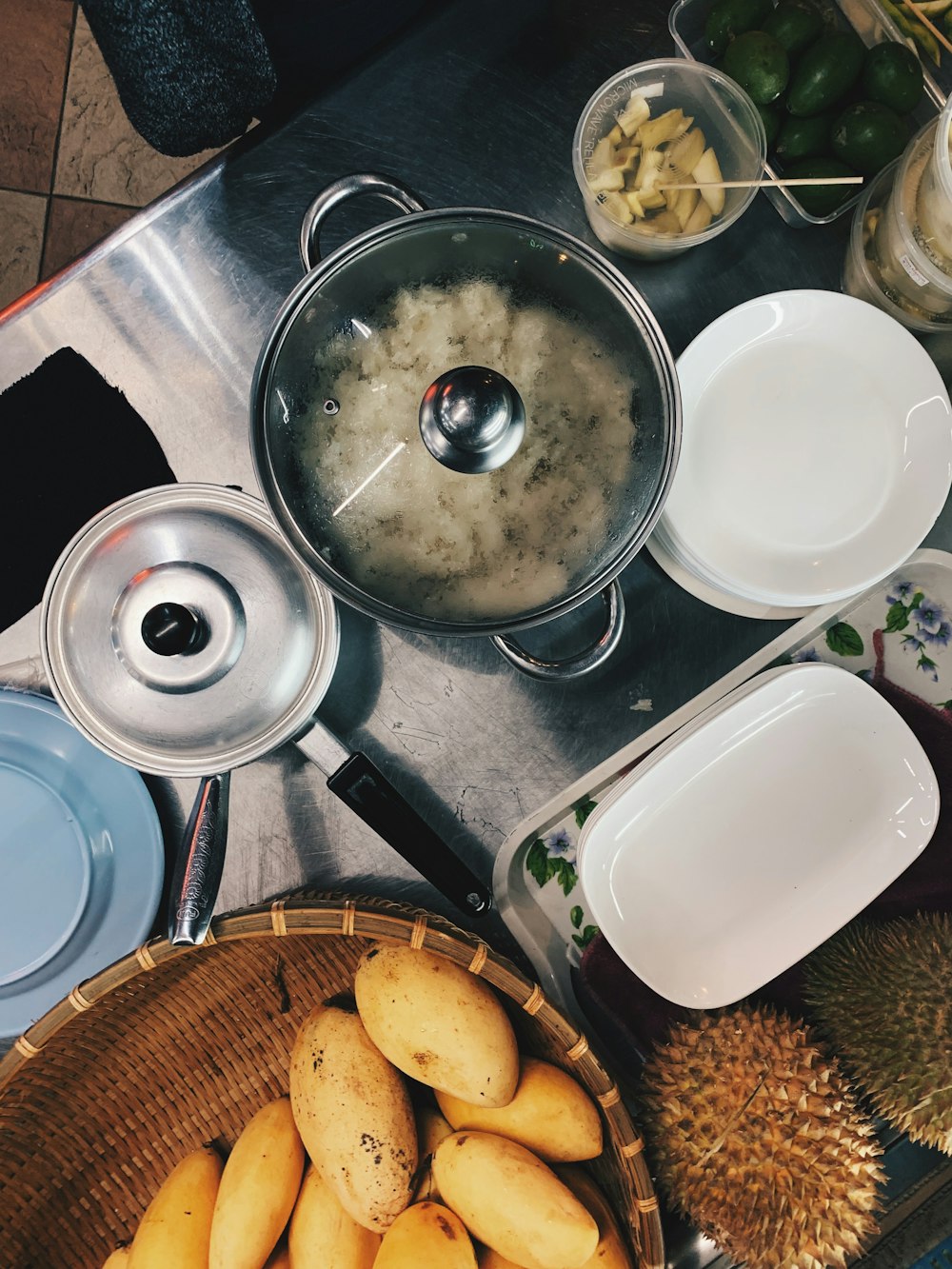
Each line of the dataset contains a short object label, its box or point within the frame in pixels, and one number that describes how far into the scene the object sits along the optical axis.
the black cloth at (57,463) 0.91
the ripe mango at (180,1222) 0.77
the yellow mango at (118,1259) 0.82
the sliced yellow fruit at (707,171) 0.85
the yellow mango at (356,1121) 0.75
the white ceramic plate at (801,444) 0.85
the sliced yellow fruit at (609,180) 0.84
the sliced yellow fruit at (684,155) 0.85
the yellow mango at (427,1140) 0.82
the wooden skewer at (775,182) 0.80
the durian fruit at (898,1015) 0.82
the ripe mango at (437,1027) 0.76
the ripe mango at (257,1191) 0.76
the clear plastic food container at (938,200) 0.74
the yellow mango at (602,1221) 0.78
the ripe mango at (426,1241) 0.72
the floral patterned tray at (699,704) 0.95
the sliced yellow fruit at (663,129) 0.84
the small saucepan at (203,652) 0.77
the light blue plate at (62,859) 0.88
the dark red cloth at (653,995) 0.96
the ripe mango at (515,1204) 0.73
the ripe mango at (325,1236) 0.78
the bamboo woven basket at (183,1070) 0.79
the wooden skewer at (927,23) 0.85
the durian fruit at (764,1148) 0.80
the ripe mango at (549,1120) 0.80
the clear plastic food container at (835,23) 0.88
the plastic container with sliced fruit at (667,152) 0.84
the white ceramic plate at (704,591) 0.90
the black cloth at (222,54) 0.75
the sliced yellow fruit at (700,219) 0.85
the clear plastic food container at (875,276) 0.88
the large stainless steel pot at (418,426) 0.63
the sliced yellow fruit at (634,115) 0.84
